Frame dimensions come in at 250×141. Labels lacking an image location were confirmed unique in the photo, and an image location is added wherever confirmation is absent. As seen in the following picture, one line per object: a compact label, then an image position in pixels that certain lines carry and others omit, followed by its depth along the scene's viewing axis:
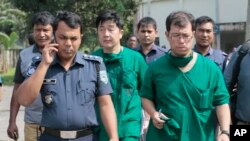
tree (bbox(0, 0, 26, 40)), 40.91
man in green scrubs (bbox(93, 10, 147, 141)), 4.41
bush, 23.63
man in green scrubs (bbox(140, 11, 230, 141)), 3.61
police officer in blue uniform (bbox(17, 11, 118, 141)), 3.40
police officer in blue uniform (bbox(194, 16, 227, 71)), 5.45
